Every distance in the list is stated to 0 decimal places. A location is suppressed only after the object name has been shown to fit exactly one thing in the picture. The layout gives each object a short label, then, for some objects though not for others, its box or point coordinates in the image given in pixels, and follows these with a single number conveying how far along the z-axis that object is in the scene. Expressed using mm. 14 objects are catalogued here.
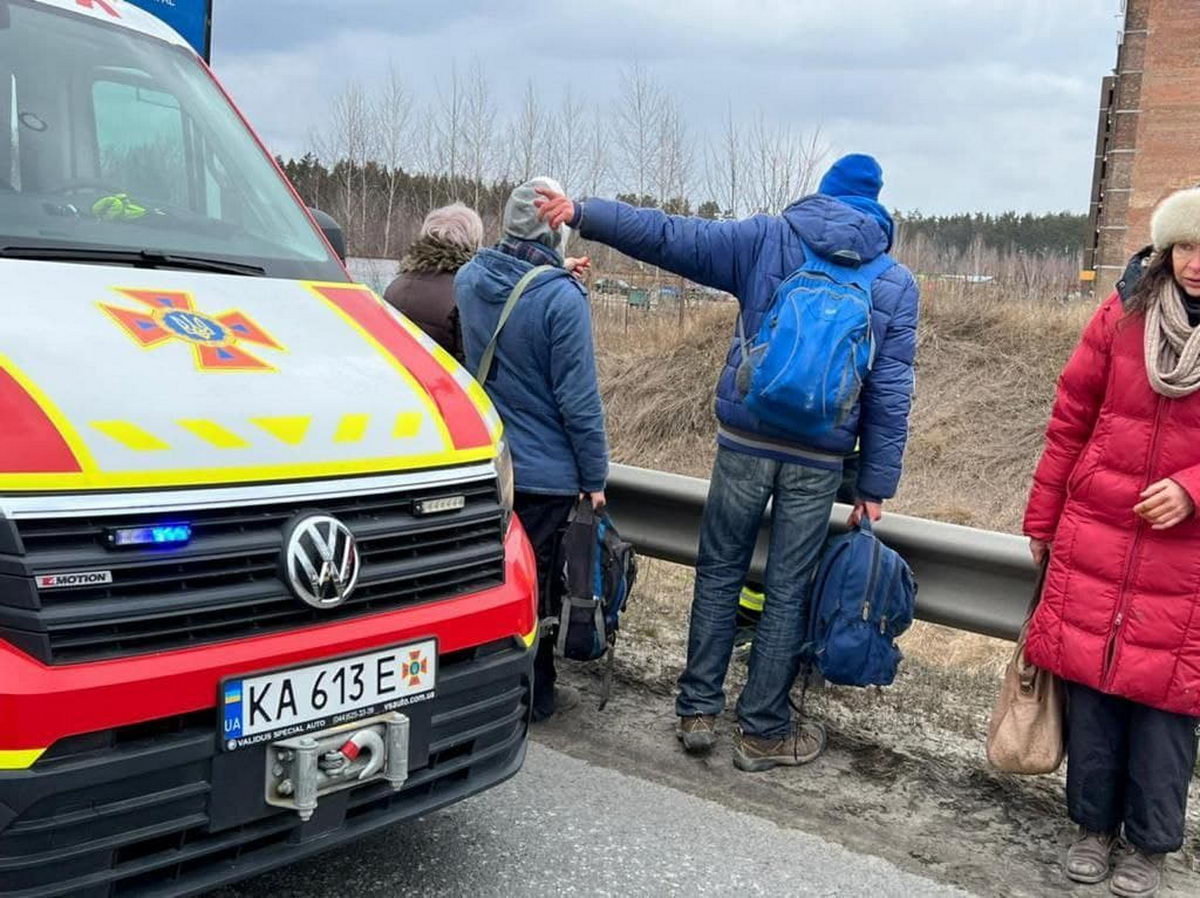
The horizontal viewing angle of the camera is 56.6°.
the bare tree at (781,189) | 16906
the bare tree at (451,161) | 20156
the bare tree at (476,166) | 20000
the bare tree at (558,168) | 18641
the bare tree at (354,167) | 20250
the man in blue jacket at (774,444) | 3736
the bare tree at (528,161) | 19156
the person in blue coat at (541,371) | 3854
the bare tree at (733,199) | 17250
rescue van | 2029
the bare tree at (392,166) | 20578
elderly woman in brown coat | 4965
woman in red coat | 3055
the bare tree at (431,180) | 20359
